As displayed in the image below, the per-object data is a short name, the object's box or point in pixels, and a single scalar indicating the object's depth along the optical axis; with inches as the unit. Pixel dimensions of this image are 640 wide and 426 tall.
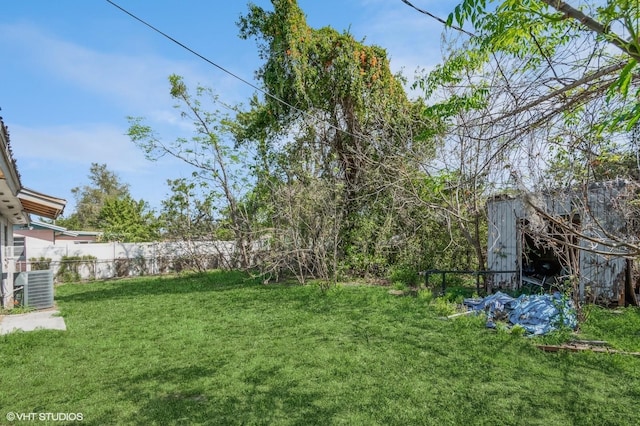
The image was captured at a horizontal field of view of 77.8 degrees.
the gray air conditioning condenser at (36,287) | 342.6
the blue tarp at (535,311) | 223.1
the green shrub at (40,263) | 606.2
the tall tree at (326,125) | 445.1
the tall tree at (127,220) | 703.7
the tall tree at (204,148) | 615.5
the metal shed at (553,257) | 177.3
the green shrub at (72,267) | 624.4
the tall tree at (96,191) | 1594.5
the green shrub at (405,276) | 462.3
